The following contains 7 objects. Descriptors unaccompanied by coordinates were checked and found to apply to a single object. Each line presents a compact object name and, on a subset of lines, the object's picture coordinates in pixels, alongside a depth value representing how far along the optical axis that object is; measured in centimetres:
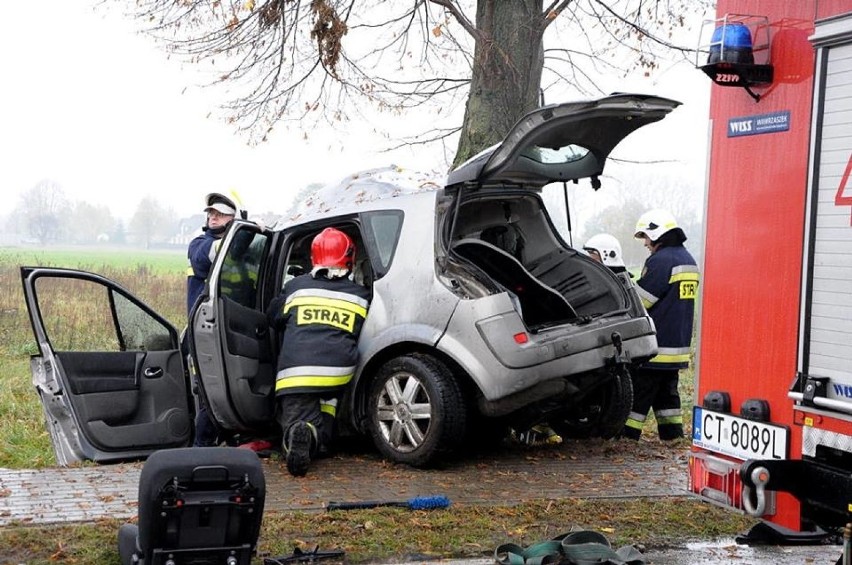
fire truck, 427
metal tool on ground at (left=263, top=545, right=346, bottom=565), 519
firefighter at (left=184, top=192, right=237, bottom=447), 900
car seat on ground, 437
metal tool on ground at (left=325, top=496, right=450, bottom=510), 618
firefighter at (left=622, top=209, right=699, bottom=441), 906
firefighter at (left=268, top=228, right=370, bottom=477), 735
